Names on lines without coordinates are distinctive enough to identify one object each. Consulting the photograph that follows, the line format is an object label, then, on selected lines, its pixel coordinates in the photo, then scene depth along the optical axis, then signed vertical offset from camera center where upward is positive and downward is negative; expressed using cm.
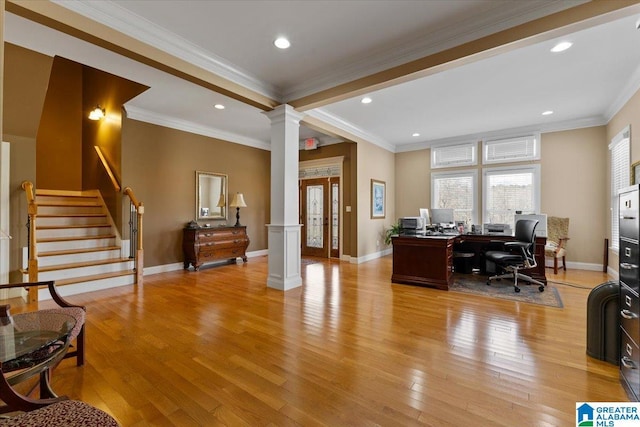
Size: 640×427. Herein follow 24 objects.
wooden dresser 555 -63
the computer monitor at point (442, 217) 552 -6
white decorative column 432 +20
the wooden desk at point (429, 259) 430 -71
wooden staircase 419 -55
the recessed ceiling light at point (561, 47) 313 +184
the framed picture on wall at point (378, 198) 708 +38
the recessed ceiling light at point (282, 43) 302 +182
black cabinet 173 -48
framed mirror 605 +38
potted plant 698 -49
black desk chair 420 -63
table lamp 643 +23
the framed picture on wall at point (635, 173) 391 +57
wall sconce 541 +186
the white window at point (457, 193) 688 +52
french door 715 -6
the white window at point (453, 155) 689 +144
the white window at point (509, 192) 618 +48
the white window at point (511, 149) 617 +143
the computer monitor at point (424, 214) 531 -1
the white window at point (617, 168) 439 +75
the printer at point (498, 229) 493 -27
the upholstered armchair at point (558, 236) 539 -44
